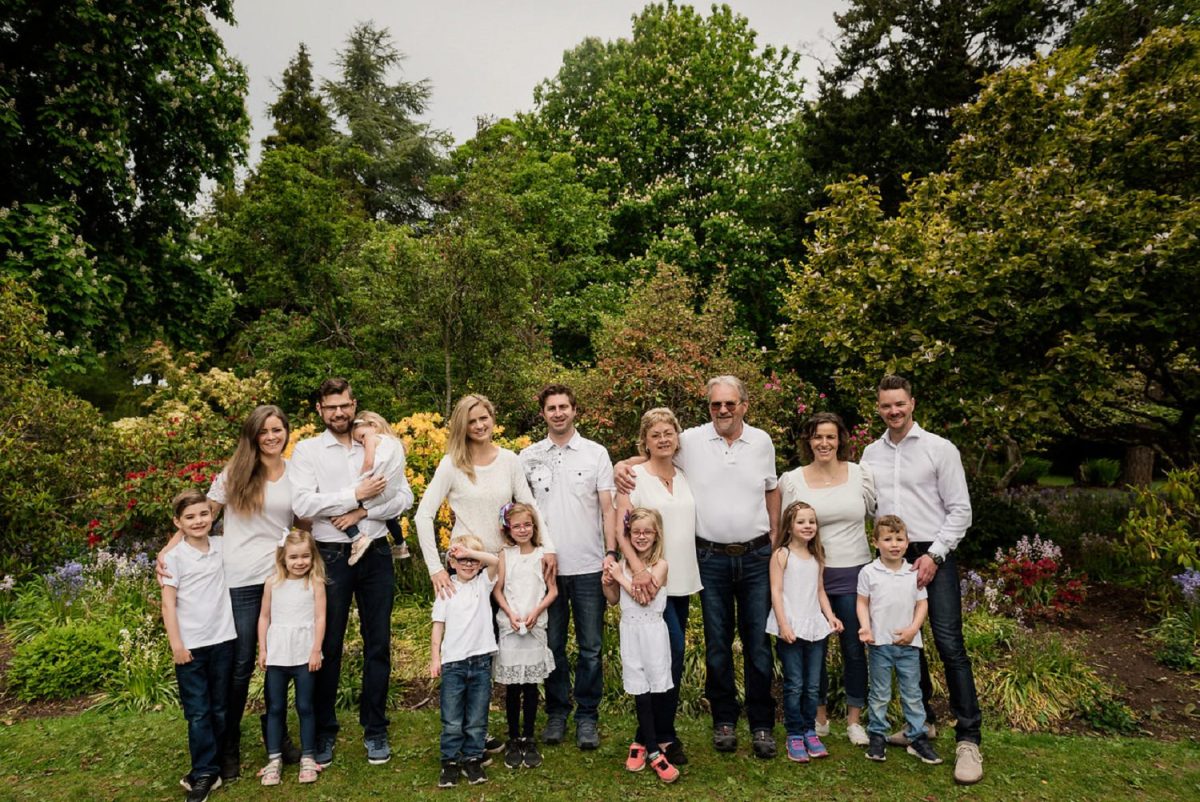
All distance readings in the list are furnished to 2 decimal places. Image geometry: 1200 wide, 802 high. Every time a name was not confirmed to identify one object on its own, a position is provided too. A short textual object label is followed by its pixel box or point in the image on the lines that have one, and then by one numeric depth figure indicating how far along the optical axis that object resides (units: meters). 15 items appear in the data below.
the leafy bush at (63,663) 5.25
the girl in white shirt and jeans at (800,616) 4.01
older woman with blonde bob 3.96
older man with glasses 4.01
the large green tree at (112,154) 9.84
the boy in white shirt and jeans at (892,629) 3.94
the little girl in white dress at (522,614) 3.94
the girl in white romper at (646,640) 3.83
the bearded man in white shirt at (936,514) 3.92
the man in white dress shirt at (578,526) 4.12
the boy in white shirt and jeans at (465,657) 3.81
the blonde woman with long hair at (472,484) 4.02
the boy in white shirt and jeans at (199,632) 3.68
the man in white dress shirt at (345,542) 3.92
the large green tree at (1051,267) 6.45
